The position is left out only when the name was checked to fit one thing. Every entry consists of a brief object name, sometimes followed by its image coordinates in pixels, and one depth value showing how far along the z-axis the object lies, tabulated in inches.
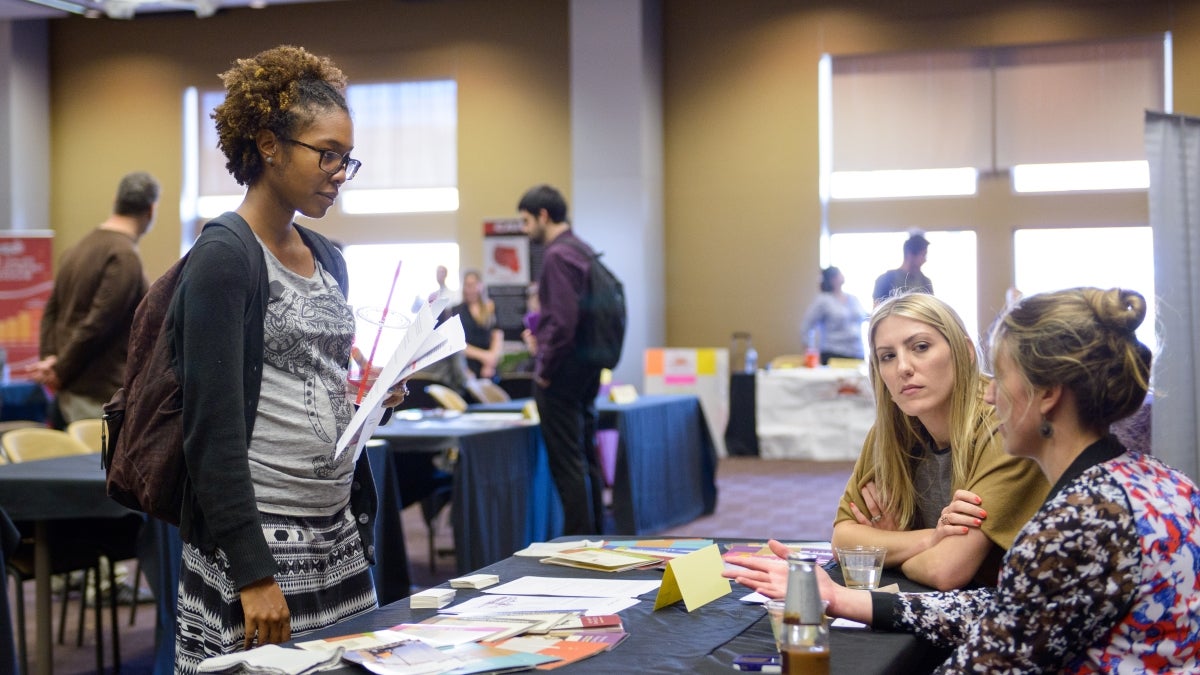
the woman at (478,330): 358.6
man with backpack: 195.2
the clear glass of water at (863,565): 72.5
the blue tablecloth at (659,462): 229.1
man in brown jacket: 173.2
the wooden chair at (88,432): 162.4
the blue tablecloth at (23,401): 317.7
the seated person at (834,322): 383.6
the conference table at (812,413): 357.4
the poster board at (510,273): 429.1
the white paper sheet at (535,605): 67.4
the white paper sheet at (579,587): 72.7
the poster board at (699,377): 392.5
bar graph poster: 419.5
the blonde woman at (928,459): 75.3
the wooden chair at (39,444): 149.6
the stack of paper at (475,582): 75.3
